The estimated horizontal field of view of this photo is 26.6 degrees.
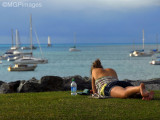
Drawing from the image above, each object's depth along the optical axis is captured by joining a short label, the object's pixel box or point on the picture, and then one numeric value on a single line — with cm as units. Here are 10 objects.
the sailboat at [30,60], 5707
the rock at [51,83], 1116
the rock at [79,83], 1147
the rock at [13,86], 1078
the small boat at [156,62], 5266
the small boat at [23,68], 4454
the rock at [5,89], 1070
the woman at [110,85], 777
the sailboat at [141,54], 7788
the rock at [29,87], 1060
